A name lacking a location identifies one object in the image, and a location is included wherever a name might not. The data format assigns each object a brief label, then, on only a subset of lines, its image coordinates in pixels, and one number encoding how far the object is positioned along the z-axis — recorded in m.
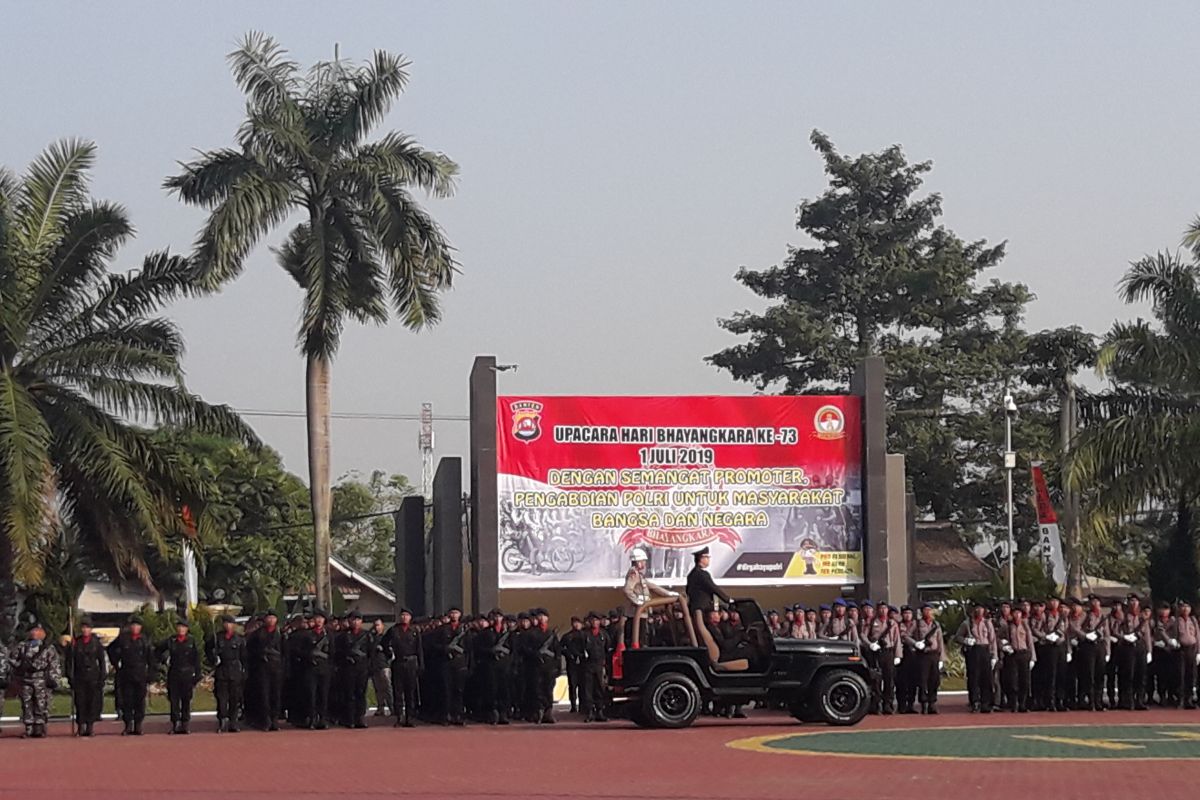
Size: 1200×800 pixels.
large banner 34.34
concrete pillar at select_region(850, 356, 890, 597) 34.75
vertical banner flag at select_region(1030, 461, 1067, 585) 46.09
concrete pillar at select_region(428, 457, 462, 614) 36.19
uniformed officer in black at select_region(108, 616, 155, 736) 25.23
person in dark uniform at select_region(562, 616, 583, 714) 26.88
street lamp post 41.59
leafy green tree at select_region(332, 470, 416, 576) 93.00
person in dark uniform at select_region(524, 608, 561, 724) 26.20
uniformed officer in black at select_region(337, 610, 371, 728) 26.05
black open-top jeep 22.95
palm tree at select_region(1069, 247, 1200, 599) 33.72
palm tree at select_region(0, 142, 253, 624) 28.97
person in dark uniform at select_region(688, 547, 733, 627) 22.97
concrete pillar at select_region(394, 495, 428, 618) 41.72
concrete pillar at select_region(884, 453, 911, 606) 36.94
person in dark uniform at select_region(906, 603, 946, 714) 26.52
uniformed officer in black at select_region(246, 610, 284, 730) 25.70
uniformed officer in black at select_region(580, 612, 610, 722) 26.17
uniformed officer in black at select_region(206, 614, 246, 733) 25.58
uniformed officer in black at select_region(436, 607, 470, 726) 26.36
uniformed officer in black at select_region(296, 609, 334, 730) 25.88
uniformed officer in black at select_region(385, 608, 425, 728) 26.58
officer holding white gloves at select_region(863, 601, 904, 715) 26.52
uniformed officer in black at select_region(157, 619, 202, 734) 25.30
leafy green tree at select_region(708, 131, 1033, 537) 60.72
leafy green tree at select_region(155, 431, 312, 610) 62.53
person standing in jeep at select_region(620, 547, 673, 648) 25.75
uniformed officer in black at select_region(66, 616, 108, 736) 25.12
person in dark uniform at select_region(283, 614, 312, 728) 26.22
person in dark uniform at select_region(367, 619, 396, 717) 26.83
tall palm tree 35.09
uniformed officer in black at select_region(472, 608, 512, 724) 26.30
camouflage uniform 24.81
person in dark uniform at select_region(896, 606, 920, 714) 26.67
